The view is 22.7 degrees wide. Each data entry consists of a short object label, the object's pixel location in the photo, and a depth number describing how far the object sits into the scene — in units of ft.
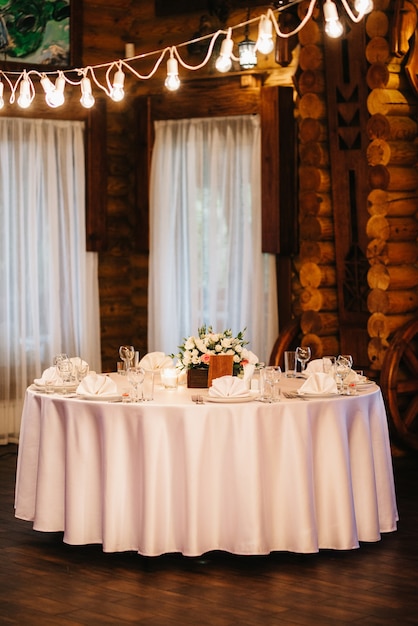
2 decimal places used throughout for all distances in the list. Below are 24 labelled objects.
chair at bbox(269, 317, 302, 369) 24.77
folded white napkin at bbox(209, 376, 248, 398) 15.71
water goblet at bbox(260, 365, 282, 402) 15.70
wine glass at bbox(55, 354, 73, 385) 17.16
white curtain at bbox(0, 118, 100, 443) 26.50
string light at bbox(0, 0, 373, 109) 13.67
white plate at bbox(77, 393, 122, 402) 15.92
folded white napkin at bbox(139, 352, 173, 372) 18.86
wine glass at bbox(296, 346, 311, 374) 17.81
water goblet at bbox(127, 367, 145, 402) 15.75
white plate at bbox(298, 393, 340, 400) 16.01
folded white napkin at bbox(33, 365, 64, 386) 17.22
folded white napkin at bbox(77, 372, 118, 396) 16.10
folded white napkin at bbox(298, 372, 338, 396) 16.08
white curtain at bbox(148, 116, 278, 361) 26.66
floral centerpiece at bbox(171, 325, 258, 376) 17.19
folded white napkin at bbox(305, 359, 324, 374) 17.95
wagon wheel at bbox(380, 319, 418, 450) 22.68
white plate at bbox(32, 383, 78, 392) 16.92
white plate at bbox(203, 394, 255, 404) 15.57
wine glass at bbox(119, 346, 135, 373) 17.53
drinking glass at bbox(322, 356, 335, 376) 17.68
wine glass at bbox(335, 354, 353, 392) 16.47
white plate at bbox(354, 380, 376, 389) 17.08
